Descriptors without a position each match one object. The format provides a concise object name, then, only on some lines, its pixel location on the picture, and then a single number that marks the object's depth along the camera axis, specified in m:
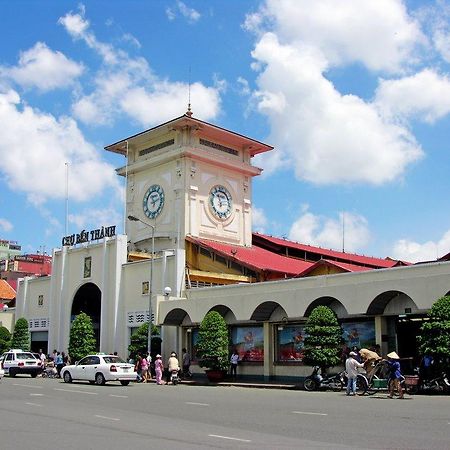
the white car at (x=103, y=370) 30.70
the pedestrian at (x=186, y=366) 36.25
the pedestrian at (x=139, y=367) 35.28
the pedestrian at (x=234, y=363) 35.03
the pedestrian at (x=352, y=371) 24.48
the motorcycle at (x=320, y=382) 27.59
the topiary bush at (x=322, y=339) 28.66
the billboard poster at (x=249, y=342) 35.16
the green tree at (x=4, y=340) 51.23
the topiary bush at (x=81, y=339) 41.91
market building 29.62
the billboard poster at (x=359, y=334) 30.17
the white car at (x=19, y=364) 39.41
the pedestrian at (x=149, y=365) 35.28
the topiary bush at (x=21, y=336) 49.94
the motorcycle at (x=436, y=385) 24.35
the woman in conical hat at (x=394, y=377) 22.97
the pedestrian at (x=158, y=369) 33.56
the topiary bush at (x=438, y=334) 24.47
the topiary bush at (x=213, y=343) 33.41
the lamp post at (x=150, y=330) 35.34
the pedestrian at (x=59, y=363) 40.78
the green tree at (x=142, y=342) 37.61
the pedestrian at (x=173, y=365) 32.97
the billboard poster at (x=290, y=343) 33.16
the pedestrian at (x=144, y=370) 34.94
